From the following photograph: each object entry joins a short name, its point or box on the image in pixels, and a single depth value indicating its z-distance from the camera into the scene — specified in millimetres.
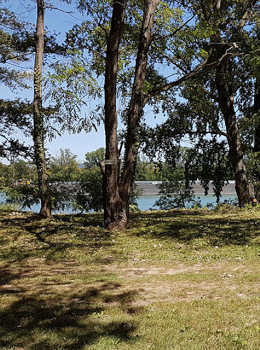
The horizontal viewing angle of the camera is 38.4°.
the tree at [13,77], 11398
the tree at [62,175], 14594
